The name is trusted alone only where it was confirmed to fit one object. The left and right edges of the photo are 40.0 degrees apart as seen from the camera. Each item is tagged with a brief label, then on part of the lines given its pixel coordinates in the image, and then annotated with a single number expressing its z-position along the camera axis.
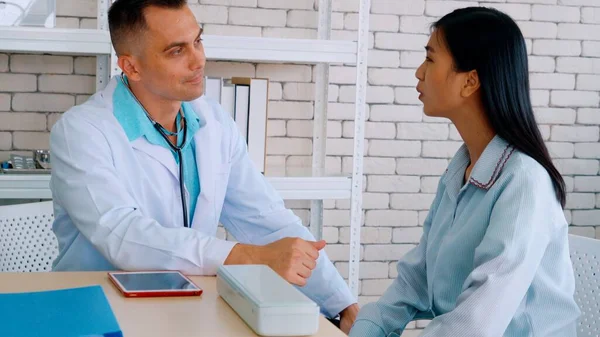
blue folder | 1.11
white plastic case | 1.18
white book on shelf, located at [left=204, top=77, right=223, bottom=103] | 2.87
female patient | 1.52
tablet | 1.39
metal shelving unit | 2.62
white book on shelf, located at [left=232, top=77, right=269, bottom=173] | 2.91
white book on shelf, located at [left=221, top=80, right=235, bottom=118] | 2.89
